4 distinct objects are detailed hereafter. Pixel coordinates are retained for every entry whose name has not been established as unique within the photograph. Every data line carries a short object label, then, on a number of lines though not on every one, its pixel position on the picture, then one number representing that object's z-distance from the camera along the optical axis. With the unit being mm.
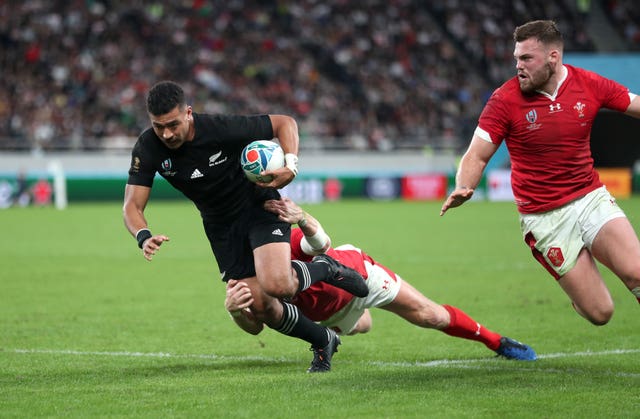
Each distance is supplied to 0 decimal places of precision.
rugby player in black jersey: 14094
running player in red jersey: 13945
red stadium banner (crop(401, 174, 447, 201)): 64750
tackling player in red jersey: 14789
